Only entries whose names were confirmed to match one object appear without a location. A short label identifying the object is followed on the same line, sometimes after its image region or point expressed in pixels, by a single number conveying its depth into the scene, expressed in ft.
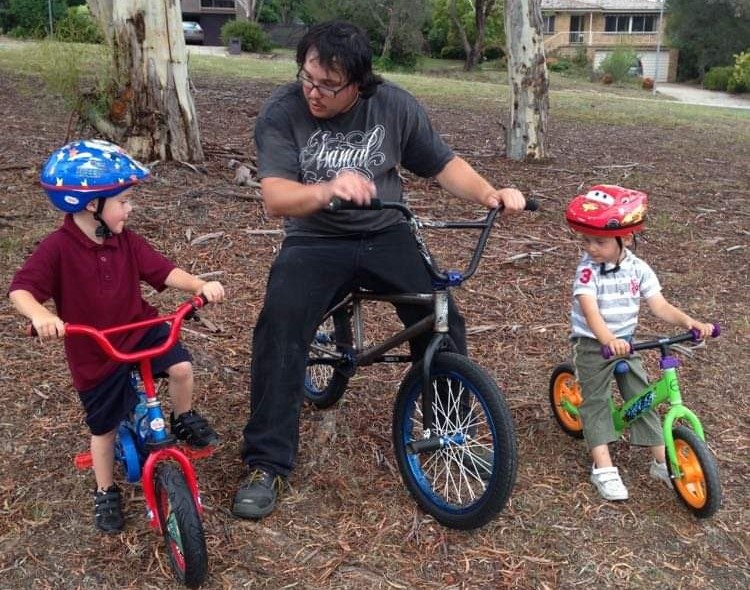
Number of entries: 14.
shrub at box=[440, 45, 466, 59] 150.61
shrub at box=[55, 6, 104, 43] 26.91
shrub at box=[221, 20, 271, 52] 134.92
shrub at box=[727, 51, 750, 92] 136.15
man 11.19
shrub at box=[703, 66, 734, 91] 144.97
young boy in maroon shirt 9.77
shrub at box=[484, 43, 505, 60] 143.33
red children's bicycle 9.39
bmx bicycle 10.36
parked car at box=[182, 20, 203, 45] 165.75
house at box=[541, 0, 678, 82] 197.67
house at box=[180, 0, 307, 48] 181.33
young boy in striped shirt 11.82
